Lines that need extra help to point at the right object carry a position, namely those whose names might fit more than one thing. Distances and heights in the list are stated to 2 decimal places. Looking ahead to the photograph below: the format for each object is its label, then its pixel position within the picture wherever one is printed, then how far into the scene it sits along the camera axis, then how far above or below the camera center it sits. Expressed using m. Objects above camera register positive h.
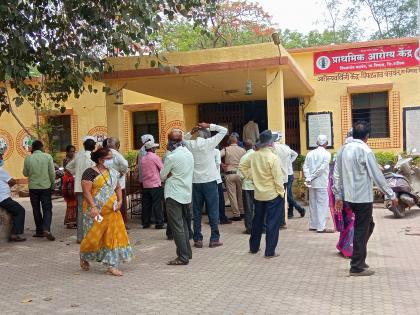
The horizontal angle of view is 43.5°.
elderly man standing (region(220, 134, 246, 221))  10.09 -0.62
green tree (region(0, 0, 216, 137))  7.52 +1.71
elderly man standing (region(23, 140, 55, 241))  9.08 -0.68
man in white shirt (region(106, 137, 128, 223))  8.57 -0.34
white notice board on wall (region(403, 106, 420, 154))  13.77 +0.05
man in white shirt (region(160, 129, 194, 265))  6.60 -0.66
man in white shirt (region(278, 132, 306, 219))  9.45 -1.02
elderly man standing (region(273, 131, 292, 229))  9.09 -0.33
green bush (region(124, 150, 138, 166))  15.81 -0.53
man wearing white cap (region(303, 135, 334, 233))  8.76 -0.81
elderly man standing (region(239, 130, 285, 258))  6.91 -0.72
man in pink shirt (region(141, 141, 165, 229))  9.50 -0.78
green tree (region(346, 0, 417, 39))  28.41 +6.24
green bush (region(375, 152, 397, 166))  12.78 -0.68
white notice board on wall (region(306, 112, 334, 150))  14.47 +0.15
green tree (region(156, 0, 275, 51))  24.22 +5.11
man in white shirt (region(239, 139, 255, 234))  8.73 -1.11
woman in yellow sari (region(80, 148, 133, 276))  6.27 -0.94
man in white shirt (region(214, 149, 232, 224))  10.01 -1.40
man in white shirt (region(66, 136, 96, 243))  8.13 -0.36
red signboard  13.80 +1.93
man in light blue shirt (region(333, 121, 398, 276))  5.73 -0.61
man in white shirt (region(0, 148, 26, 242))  8.85 -1.08
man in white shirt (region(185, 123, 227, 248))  7.53 -0.53
